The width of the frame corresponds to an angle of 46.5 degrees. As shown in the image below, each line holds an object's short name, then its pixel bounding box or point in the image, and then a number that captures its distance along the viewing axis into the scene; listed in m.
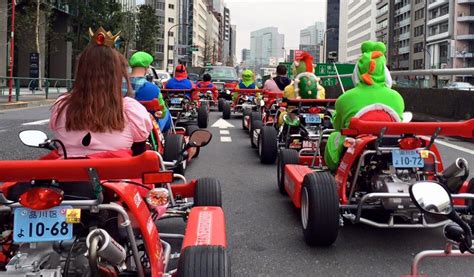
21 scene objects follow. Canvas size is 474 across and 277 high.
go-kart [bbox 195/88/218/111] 19.11
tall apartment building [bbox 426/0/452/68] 91.12
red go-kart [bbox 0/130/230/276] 2.31
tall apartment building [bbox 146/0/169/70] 111.44
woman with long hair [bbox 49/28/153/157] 2.82
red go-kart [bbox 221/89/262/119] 17.22
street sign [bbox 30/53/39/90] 30.03
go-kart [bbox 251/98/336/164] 8.17
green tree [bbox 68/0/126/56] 45.50
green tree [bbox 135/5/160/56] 60.56
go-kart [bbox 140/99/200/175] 6.21
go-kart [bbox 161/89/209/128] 12.76
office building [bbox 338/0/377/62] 143.75
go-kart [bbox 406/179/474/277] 2.11
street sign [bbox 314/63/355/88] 25.99
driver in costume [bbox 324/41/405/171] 5.00
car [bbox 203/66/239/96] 25.96
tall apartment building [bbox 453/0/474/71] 89.19
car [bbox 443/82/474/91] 15.05
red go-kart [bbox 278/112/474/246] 4.22
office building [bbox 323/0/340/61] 181.38
